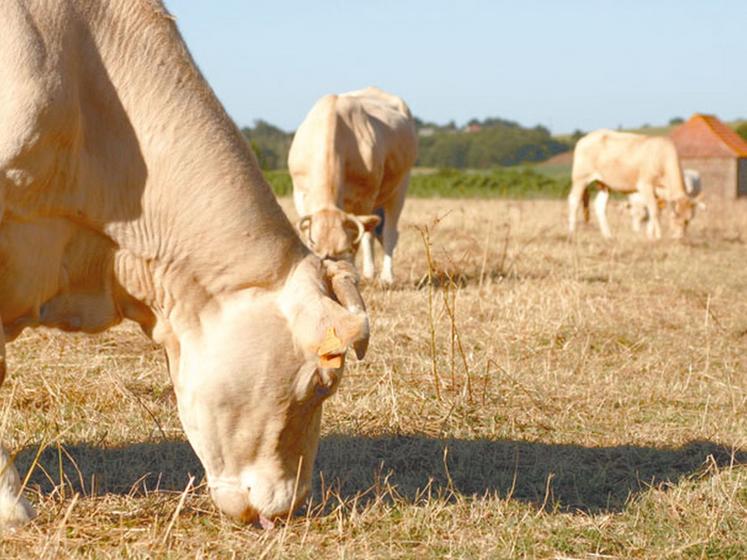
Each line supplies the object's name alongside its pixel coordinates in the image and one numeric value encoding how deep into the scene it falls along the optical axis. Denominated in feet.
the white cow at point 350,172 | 32.76
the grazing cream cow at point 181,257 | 11.82
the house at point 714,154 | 149.69
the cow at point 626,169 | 72.79
